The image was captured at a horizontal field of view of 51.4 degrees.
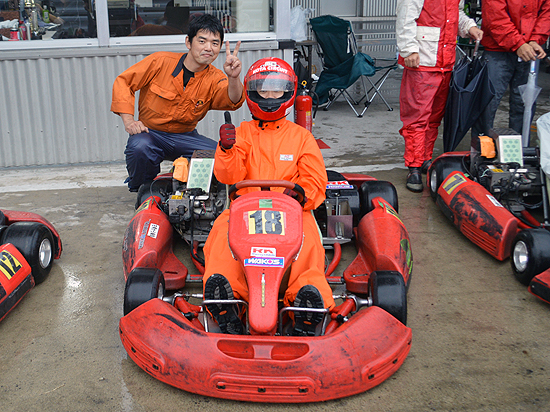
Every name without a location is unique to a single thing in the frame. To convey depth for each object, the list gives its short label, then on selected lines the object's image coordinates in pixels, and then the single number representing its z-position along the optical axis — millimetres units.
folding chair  7699
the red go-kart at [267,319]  2486
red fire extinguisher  5566
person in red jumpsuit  5020
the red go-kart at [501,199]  3516
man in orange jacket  4383
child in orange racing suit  3012
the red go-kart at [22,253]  3195
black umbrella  5062
